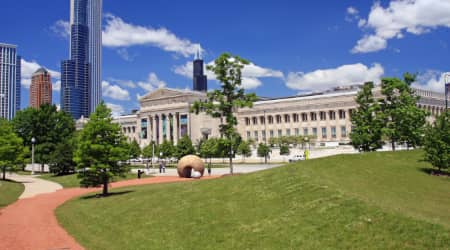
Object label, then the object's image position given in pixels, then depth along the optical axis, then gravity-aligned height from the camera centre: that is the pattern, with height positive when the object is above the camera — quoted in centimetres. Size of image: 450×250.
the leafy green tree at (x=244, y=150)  8889 -69
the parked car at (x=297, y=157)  8032 -221
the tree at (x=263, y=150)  8477 -85
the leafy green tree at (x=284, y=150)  9062 -87
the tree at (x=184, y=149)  8375 -22
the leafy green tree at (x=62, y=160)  6231 -149
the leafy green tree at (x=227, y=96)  3906 +486
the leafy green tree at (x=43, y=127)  8112 +452
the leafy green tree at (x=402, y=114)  4222 +309
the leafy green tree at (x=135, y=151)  9839 -54
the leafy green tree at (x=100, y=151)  3278 -10
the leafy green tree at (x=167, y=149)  9264 -20
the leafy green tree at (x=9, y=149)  5403 +25
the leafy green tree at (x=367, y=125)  4444 +209
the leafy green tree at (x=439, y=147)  2517 -26
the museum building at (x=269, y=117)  11600 +949
